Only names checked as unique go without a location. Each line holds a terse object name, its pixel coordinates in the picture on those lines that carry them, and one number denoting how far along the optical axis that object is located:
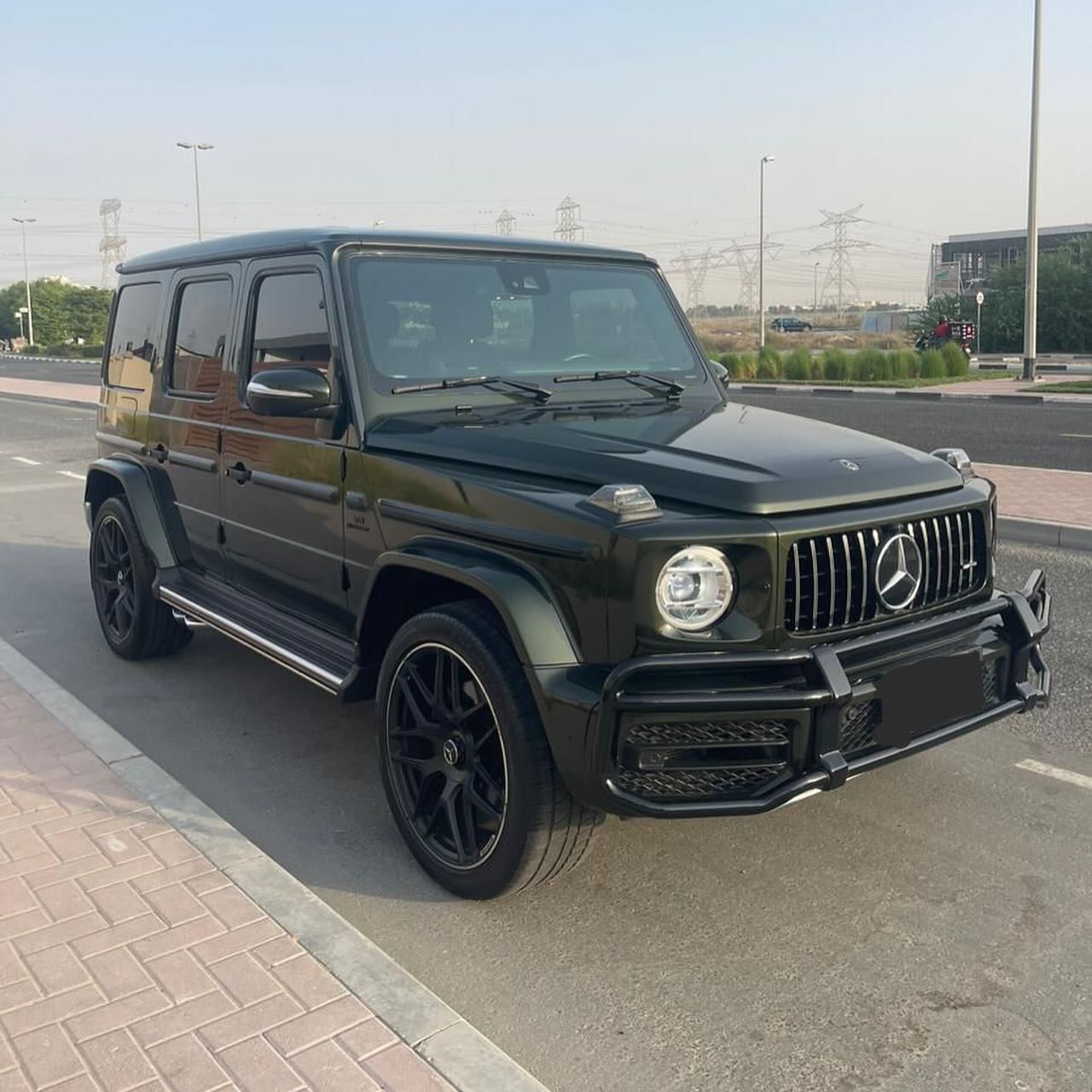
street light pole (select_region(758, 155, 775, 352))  46.25
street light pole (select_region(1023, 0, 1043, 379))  25.72
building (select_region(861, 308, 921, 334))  69.81
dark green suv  3.00
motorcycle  38.21
